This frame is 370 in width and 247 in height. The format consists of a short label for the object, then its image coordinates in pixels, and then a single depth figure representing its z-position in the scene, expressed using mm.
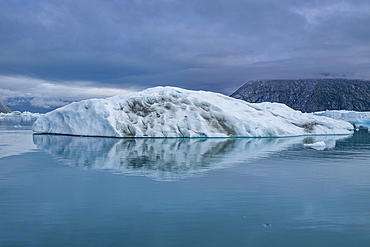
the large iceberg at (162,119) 29438
